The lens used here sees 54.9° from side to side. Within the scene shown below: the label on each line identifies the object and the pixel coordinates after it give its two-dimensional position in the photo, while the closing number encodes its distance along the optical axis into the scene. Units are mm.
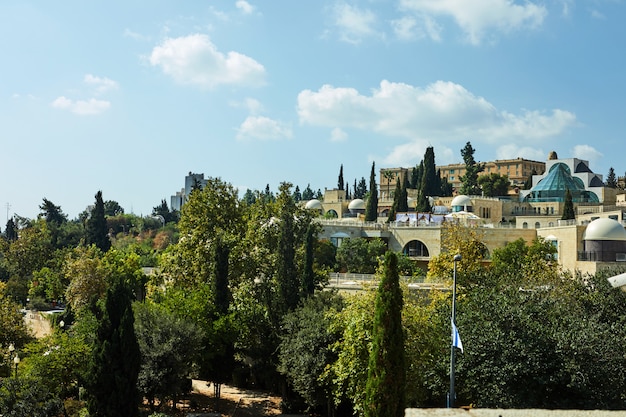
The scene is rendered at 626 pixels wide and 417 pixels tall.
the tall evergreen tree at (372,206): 70375
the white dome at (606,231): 38844
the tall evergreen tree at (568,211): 57250
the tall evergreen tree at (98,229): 64188
